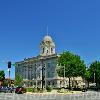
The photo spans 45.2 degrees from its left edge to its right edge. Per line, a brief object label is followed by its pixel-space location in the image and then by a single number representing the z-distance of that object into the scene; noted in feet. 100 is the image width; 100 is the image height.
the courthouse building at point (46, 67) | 179.65
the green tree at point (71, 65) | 138.47
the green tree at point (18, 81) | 173.54
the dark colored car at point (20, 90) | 90.46
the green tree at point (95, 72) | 155.33
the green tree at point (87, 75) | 145.40
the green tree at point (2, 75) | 200.60
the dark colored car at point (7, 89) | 101.14
